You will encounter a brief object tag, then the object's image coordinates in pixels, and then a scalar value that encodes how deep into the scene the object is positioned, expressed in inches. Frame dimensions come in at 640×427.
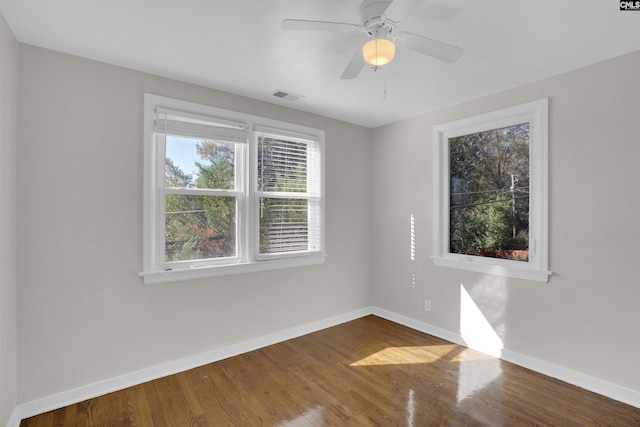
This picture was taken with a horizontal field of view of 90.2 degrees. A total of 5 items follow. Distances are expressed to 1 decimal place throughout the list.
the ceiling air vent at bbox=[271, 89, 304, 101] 119.7
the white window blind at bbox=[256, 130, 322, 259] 130.6
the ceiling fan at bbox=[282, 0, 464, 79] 63.9
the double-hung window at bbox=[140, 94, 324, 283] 105.3
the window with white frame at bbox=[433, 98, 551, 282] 109.7
